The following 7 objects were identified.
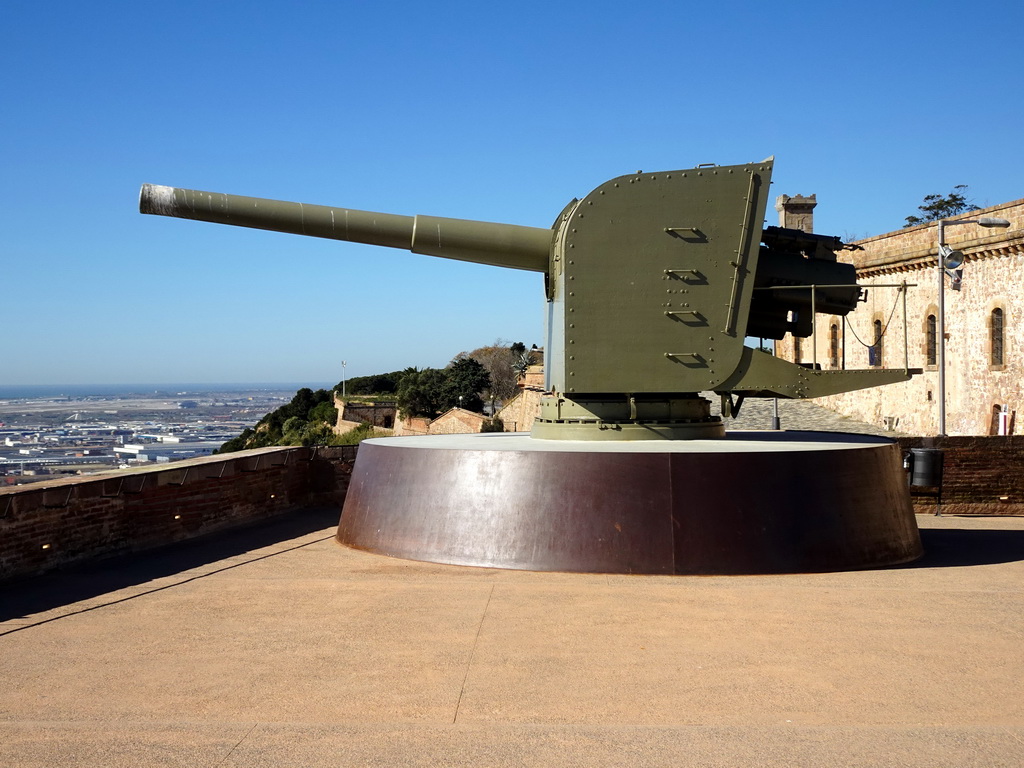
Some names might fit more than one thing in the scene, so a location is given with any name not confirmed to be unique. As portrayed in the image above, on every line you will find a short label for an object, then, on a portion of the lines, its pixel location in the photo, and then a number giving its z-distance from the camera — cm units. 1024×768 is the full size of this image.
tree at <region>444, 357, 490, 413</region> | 5691
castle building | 2592
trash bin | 1245
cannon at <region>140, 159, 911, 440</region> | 918
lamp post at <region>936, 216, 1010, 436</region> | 1833
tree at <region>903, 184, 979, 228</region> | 5128
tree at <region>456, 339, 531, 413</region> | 6412
